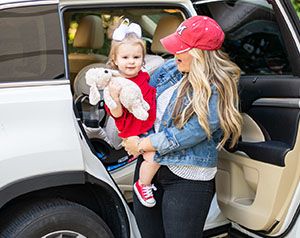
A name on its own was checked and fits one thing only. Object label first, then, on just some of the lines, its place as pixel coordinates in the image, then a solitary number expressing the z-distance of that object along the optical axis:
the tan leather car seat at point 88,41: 4.34
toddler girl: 2.95
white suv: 2.86
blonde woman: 2.82
